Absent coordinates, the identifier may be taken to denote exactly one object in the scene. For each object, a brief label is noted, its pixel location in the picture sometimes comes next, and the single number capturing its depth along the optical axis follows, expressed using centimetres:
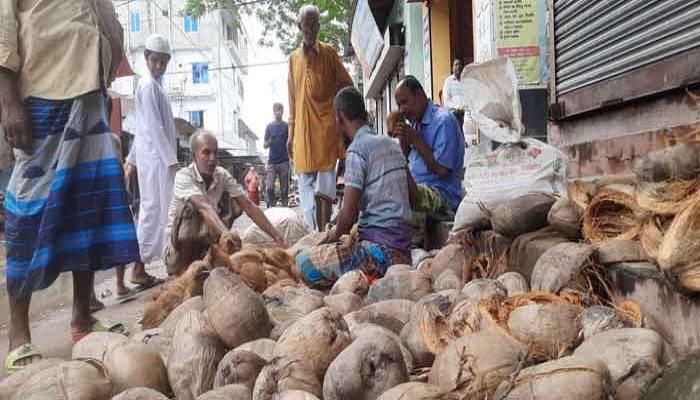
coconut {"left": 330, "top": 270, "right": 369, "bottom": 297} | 360
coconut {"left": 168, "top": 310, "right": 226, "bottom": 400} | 237
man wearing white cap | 591
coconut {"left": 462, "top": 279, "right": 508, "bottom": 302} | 253
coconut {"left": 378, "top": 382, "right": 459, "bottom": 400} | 171
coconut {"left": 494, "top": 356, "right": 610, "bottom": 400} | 161
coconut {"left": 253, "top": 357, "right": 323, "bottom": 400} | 196
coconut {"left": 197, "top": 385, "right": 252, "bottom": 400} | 196
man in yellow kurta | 659
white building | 3762
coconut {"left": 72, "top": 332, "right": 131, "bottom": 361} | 259
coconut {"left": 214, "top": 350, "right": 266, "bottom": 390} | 215
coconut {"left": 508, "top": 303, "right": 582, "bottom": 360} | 210
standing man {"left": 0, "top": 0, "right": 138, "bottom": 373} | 343
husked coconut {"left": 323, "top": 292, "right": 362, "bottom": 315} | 320
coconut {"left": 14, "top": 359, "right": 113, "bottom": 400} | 215
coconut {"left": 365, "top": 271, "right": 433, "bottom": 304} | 320
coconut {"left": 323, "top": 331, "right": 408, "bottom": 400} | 197
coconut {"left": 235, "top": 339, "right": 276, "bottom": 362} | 239
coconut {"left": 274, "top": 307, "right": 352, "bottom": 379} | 221
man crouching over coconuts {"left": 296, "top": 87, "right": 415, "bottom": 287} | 451
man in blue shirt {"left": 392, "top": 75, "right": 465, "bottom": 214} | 530
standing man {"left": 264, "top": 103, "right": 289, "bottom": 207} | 1222
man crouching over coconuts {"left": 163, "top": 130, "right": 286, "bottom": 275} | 510
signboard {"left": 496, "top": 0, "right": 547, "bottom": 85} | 574
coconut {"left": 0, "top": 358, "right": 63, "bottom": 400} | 233
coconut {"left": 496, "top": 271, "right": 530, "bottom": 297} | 282
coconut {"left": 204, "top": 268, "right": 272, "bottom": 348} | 258
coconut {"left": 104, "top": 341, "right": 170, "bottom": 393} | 240
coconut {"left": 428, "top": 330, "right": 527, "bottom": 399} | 180
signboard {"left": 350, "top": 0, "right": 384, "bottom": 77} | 1312
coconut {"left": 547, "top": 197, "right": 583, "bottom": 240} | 320
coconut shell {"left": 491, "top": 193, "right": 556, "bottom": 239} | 353
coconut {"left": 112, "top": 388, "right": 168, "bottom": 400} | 200
